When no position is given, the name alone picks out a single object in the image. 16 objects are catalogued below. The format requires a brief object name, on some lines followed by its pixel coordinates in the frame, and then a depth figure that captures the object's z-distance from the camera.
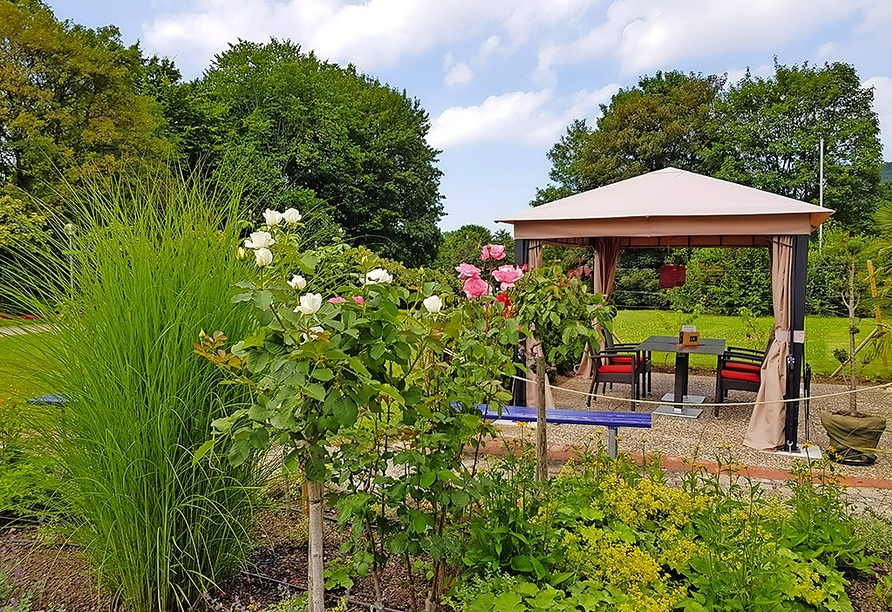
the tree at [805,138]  19.73
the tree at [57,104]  12.75
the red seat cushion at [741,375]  5.47
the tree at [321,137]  18.75
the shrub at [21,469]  2.03
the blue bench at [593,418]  3.68
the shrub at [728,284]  14.41
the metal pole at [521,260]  5.54
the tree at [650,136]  21.23
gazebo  4.57
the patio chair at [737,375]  5.45
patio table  5.77
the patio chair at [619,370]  5.83
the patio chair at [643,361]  6.05
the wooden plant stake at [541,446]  2.64
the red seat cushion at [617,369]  5.83
